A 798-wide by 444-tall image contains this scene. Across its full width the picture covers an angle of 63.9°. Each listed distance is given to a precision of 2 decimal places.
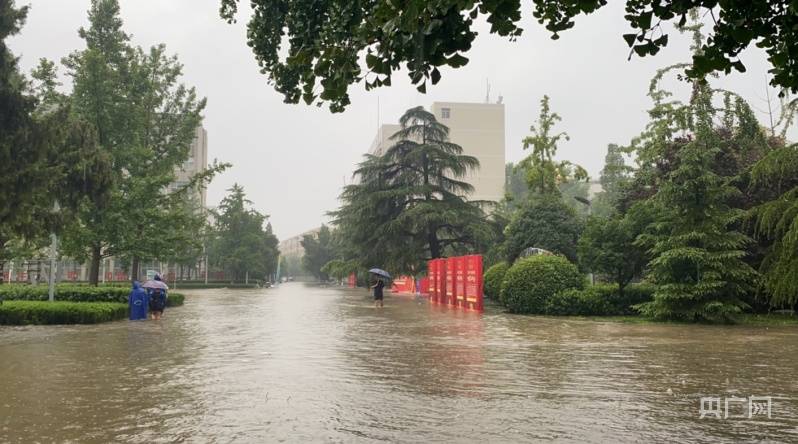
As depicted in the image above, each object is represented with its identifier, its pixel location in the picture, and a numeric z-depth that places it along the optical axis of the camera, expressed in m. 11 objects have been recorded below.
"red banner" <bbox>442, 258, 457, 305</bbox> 27.10
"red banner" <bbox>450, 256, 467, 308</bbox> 25.38
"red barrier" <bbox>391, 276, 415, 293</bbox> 49.12
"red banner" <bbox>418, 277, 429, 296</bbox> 41.95
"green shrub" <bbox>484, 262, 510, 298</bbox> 28.33
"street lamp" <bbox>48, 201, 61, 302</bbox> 19.60
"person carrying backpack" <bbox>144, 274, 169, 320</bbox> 18.23
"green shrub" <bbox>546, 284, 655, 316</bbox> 21.11
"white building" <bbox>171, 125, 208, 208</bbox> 101.66
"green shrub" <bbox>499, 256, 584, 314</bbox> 21.50
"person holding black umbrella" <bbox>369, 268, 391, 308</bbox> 25.95
